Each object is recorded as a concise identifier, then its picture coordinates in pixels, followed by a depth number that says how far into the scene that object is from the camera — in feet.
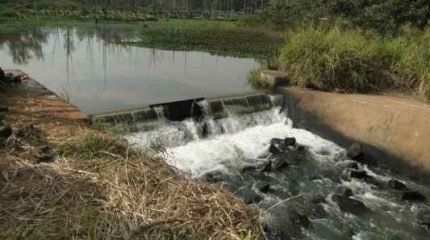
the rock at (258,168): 19.27
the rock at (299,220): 14.79
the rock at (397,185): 18.20
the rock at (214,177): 17.98
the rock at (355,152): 21.02
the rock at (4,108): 14.33
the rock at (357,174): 19.15
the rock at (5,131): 11.05
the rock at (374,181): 18.63
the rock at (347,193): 17.35
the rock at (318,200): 16.66
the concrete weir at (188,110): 20.79
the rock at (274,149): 21.47
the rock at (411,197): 17.30
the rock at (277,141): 22.21
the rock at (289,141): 22.15
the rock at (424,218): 15.38
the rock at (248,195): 16.37
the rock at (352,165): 20.06
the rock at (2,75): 18.76
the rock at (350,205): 16.22
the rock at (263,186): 17.37
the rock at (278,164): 19.60
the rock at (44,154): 10.16
